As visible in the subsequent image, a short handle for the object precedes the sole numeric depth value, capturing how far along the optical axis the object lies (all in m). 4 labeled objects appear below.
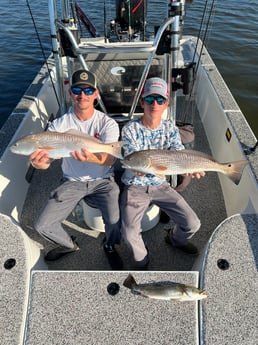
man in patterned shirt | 2.75
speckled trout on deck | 2.15
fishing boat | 2.10
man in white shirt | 2.81
